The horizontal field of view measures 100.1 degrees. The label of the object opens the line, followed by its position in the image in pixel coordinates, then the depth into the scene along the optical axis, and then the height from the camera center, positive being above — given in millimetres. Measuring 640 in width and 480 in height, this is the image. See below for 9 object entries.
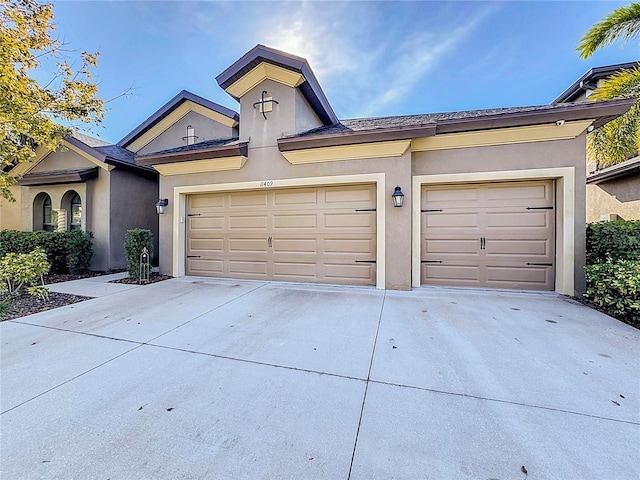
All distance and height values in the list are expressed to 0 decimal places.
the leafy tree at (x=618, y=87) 6234 +3572
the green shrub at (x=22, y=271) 5099 -659
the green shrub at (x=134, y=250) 6926 -329
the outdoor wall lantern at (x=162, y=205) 7477 +908
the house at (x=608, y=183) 8133 +1901
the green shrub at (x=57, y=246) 7555 -254
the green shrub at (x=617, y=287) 3961 -754
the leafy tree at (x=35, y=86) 5328 +3400
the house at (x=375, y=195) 5418 +1021
